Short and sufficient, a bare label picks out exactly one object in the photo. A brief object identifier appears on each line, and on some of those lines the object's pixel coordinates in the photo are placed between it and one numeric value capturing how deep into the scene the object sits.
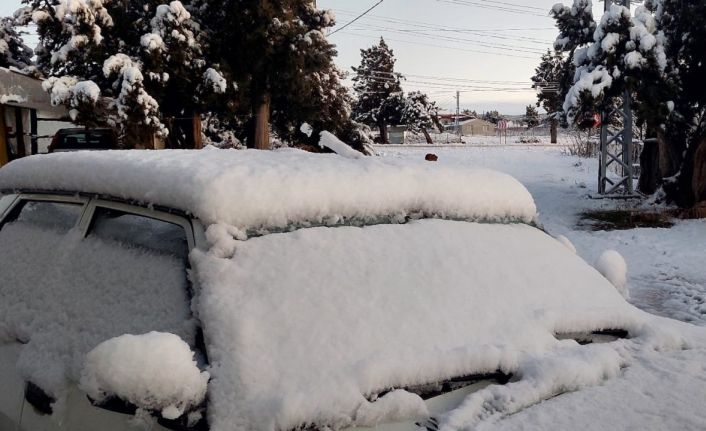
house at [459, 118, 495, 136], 95.56
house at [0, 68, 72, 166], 15.61
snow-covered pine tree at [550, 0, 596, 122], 16.03
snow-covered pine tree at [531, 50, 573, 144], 55.53
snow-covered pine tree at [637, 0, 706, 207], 13.39
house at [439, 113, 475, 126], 102.54
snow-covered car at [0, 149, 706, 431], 1.57
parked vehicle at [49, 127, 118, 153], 16.25
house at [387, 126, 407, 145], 54.58
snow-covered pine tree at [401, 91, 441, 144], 50.81
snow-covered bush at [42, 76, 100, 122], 16.03
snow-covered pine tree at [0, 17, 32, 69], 22.55
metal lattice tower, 15.16
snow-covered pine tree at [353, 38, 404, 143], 52.12
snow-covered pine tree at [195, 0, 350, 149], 18.61
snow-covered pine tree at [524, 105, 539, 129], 77.38
